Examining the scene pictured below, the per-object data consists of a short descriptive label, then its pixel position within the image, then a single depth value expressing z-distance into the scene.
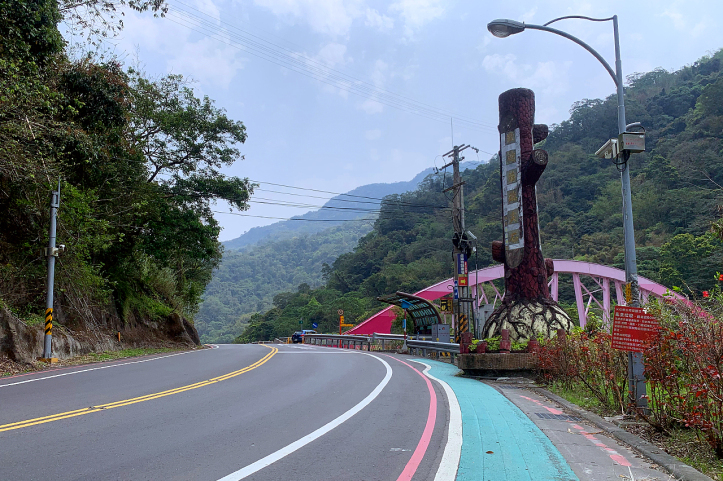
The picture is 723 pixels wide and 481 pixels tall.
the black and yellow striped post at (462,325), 21.97
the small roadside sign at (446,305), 27.80
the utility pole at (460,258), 22.50
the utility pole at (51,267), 15.59
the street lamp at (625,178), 7.94
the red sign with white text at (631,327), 7.49
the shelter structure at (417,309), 27.61
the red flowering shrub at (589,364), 8.72
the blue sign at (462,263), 23.31
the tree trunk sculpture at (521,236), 18.25
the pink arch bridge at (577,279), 38.59
